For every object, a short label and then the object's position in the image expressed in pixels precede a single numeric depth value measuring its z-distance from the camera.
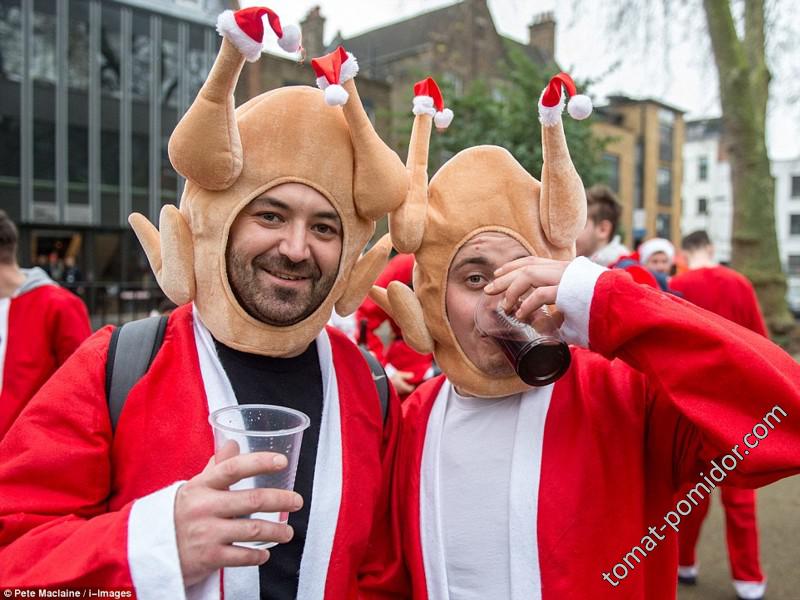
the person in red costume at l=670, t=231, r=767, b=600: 4.13
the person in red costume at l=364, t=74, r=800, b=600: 1.54
